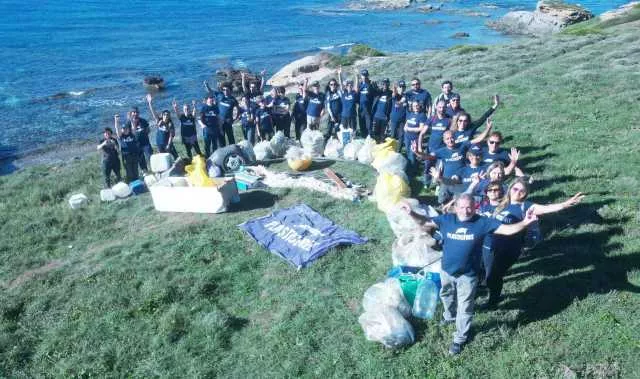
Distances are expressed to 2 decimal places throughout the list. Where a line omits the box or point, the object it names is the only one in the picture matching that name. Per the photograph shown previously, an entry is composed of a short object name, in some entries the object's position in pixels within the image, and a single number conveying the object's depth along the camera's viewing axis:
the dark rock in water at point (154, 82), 35.00
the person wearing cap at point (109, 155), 12.41
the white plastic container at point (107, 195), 12.22
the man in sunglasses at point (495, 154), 8.03
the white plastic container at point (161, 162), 13.02
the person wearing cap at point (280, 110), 14.30
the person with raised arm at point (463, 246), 5.53
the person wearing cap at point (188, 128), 13.14
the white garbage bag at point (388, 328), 6.19
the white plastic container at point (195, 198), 10.65
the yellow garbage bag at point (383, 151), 11.84
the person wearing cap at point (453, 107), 10.17
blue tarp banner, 8.70
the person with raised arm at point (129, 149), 12.55
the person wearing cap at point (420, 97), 12.27
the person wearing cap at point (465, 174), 7.88
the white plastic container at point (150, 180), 12.51
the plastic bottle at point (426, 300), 6.55
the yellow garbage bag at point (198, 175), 11.07
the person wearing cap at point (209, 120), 13.16
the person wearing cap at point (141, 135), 12.84
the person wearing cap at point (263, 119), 13.84
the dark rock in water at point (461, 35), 57.73
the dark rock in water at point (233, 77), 33.75
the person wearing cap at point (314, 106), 13.96
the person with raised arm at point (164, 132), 13.12
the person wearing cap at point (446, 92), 11.20
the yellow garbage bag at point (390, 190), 9.87
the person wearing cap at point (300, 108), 14.36
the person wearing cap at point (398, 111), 12.59
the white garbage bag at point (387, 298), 6.55
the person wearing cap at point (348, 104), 13.77
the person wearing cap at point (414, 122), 10.98
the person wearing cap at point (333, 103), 13.93
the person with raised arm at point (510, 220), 6.14
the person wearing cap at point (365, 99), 13.72
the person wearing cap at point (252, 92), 14.32
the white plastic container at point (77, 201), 12.02
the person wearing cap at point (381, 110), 13.17
